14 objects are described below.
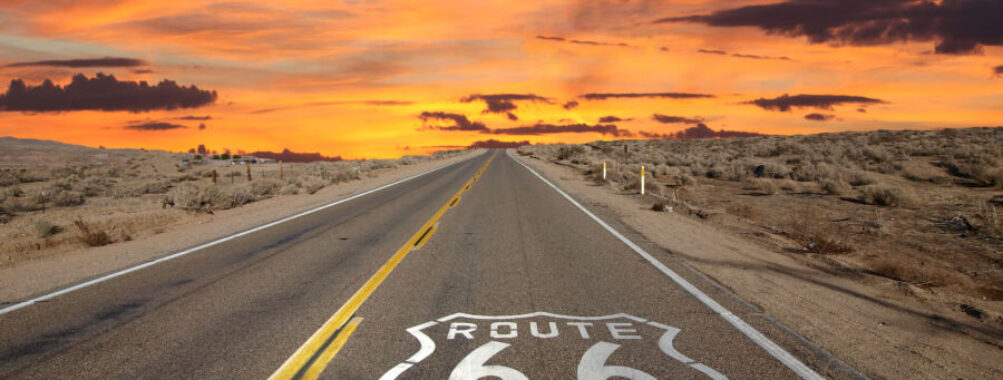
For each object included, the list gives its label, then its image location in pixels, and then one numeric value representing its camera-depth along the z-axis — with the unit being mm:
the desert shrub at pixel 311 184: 23988
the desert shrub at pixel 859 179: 22078
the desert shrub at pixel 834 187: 19234
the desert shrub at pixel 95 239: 10742
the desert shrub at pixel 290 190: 22873
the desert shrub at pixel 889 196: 16219
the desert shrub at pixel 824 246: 9695
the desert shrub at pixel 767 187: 20625
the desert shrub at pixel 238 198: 18225
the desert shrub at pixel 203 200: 17312
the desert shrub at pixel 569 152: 62369
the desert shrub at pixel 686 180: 25594
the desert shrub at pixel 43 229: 13383
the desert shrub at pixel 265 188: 22030
